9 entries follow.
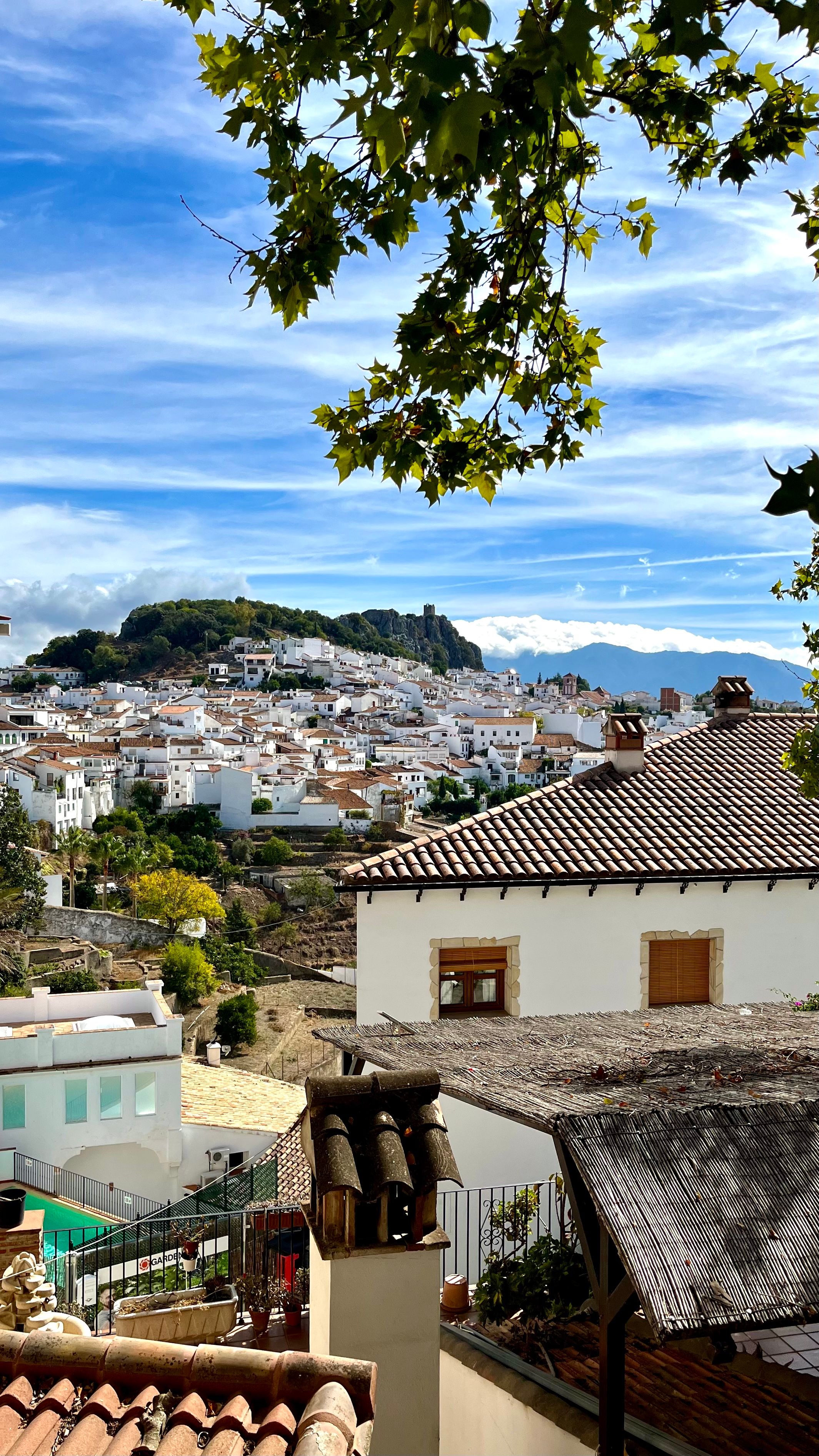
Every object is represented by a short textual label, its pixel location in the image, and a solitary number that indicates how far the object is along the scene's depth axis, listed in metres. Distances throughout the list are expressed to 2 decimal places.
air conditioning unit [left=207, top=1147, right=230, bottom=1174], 23.61
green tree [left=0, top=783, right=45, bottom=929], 51.56
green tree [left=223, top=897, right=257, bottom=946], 60.44
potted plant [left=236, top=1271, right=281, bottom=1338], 5.66
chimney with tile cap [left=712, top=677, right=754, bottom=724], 13.66
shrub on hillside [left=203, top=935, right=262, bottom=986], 54.28
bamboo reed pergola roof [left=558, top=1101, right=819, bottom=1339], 3.04
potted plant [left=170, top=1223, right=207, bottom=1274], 8.45
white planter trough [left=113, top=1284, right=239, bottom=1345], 6.27
